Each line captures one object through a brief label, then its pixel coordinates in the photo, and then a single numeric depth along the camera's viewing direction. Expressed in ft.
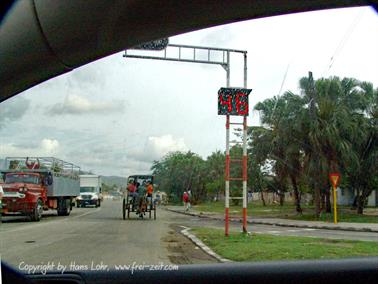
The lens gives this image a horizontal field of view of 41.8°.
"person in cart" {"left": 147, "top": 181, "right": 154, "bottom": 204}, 59.25
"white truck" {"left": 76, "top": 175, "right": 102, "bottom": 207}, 104.40
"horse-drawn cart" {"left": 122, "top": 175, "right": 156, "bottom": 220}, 53.58
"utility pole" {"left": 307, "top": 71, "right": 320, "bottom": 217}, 34.72
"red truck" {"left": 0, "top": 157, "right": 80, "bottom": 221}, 53.94
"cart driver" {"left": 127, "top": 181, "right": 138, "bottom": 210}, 58.07
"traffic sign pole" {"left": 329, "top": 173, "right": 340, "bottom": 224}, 56.76
